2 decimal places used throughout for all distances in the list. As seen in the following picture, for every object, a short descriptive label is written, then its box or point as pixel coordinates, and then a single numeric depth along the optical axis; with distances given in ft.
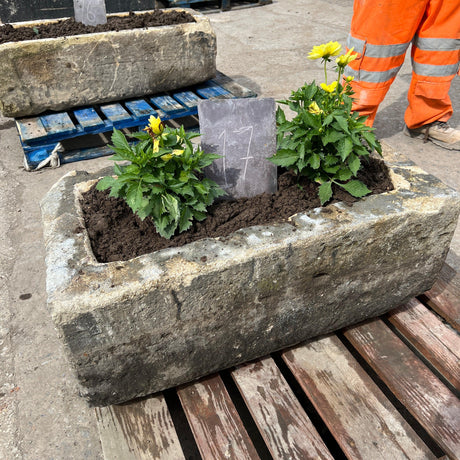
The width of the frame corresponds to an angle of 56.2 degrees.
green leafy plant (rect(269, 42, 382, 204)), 4.96
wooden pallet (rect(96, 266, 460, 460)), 4.41
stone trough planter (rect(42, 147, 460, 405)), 4.01
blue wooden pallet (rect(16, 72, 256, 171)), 9.55
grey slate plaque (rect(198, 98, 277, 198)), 4.93
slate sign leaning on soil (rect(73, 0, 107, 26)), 10.38
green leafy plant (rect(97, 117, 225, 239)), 4.41
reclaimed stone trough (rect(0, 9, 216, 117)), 9.23
